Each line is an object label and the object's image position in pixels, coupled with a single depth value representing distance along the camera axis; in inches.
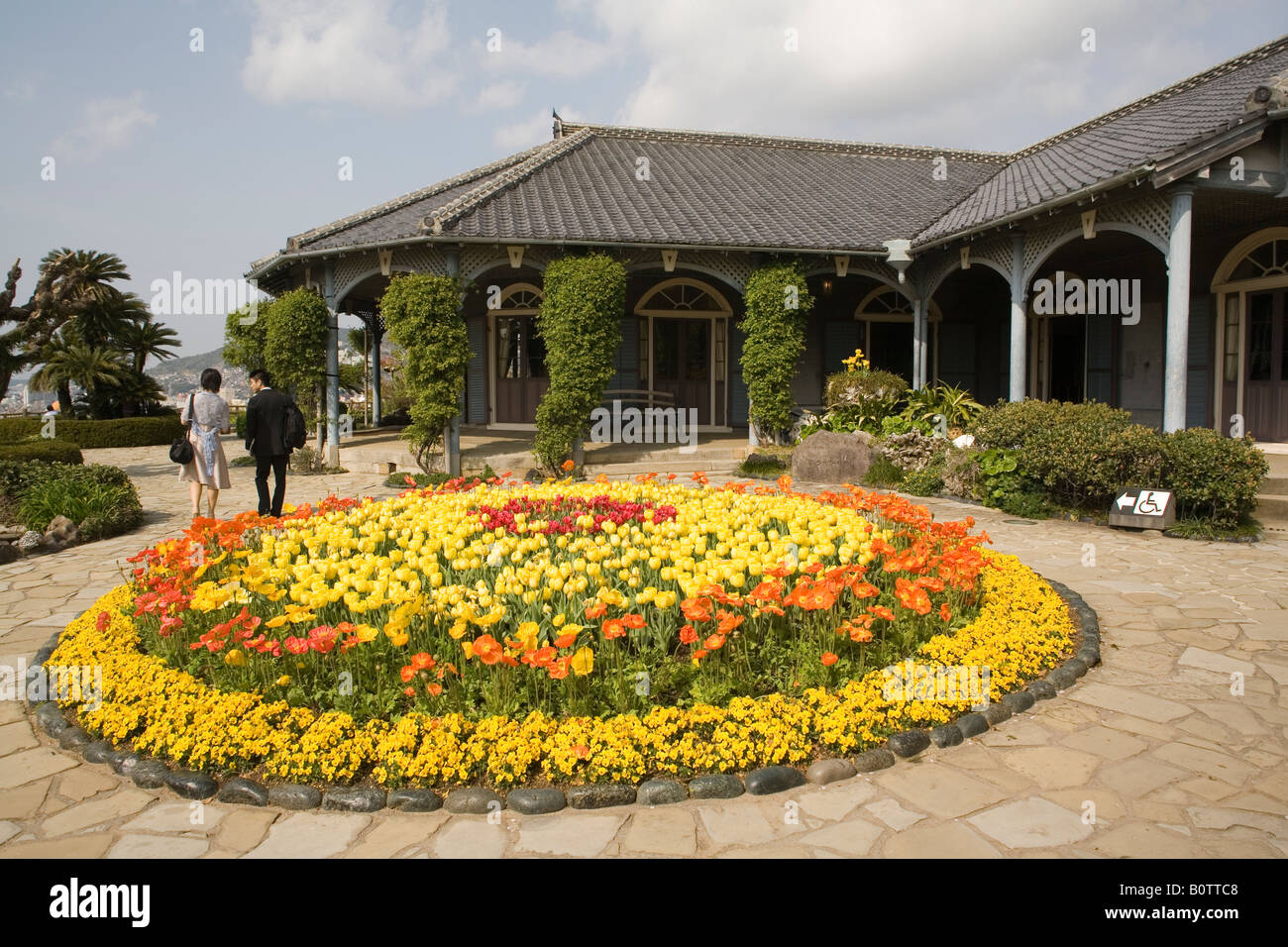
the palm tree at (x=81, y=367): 951.0
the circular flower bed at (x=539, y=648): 127.6
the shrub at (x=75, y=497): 324.5
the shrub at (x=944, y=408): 479.2
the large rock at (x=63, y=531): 311.1
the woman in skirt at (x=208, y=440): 312.0
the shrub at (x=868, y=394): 498.6
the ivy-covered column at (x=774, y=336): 509.4
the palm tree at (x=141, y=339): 1074.7
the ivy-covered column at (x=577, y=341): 465.1
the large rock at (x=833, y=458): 444.8
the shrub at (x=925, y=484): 410.6
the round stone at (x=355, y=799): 120.0
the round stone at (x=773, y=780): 124.5
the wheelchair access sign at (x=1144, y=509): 312.3
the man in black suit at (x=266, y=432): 319.0
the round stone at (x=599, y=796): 120.6
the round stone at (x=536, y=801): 119.3
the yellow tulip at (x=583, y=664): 130.3
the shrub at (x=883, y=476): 431.5
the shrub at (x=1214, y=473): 301.7
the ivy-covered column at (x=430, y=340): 467.5
